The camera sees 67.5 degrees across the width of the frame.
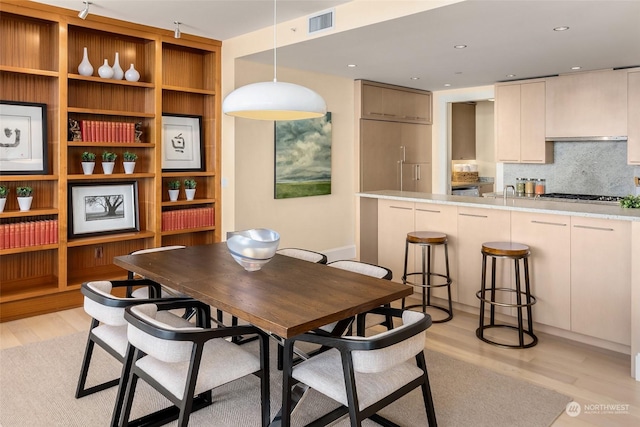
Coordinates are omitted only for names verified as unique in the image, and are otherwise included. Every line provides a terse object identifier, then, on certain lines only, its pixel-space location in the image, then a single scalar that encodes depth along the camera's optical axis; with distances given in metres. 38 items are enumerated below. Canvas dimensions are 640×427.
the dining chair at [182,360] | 1.95
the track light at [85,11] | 3.88
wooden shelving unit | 4.04
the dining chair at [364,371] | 1.88
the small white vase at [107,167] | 4.43
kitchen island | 3.19
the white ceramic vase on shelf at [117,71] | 4.46
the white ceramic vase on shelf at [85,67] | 4.26
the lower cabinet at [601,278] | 3.20
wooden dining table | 2.05
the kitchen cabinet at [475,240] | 3.85
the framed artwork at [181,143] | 4.91
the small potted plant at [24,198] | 3.99
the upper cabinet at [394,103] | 6.36
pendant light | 2.46
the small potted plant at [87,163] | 4.31
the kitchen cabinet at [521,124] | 6.07
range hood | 5.51
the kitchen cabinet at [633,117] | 5.29
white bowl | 2.69
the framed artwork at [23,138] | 3.94
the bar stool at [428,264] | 4.01
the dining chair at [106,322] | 2.40
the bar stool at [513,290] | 3.44
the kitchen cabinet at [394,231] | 4.55
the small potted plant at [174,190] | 4.93
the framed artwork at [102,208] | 4.36
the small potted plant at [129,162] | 4.55
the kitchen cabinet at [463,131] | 8.19
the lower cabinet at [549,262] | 3.49
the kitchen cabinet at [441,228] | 4.18
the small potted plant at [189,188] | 5.05
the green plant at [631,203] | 3.48
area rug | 2.47
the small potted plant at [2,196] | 3.88
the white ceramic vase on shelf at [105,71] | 4.35
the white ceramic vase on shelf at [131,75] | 4.52
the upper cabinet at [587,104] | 5.42
